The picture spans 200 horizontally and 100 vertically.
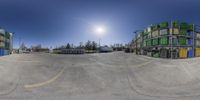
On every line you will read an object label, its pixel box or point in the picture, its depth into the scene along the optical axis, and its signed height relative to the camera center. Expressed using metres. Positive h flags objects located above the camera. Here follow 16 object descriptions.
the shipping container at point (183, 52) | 13.77 -0.52
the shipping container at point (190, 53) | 15.08 -0.67
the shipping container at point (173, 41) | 13.79 +1.45
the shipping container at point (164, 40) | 14.12 +1.65
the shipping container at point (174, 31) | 13.87 +3.19
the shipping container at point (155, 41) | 15.40 +1.60
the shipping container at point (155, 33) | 15.46 +3.13
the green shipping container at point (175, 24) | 13.90 +4.36
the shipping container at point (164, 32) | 14.31 +3.16
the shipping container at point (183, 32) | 14.31 +3.13
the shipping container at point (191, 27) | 15.34 +4.29
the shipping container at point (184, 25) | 14.37 +4.33
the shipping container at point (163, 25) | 14.37 +4.37
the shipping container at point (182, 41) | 14.21 +1.54
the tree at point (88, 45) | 40.88 +2.30
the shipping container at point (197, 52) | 16.56 -0.52
